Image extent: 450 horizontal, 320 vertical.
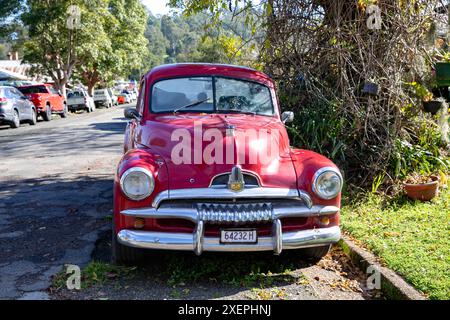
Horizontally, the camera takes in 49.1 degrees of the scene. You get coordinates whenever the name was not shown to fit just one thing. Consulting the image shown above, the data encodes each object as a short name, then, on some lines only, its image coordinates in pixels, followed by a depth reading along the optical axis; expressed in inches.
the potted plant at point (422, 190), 248.4
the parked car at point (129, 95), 2005.5
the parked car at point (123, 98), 1830.8
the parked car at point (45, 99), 853.8
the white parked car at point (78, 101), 1257.4
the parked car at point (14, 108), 661.9
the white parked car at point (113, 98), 1663.4
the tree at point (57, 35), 1074.1
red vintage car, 157.6
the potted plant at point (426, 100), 277.0
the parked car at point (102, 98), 1565.0
